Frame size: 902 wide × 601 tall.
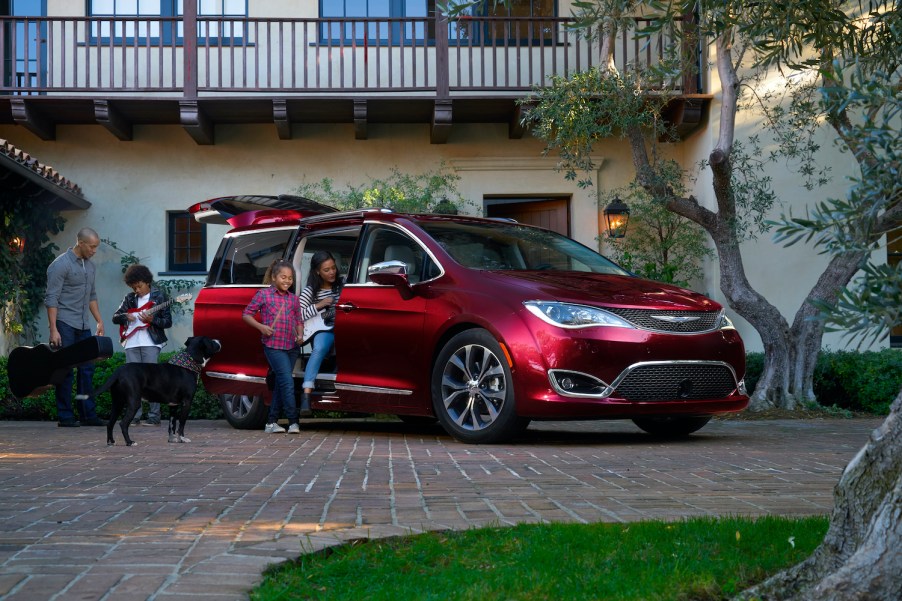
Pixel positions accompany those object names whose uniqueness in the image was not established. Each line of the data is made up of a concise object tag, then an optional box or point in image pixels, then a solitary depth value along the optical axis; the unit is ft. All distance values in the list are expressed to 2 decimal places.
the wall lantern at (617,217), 50.19
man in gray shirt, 36.47
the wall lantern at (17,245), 49.29
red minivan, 24.71
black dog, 27.55
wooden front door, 54.29
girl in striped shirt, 30.53
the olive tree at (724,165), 38.83
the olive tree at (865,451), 8.89
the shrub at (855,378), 39.91
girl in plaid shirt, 30.22
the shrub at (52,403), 42.04
